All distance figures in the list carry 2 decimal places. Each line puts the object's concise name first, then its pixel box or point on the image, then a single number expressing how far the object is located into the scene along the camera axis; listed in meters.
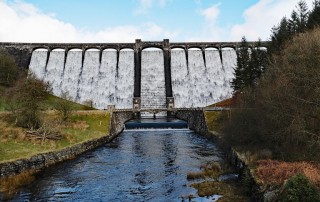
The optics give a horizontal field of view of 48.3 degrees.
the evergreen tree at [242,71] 63.59
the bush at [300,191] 15.51
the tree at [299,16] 61.62
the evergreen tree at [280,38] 53.77
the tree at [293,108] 23.61
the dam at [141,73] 83.25
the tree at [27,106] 42.03
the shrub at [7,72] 73.88
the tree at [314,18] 49.55
